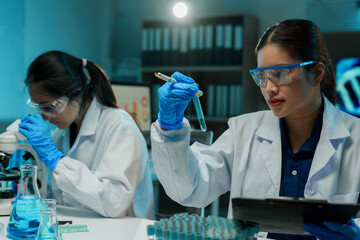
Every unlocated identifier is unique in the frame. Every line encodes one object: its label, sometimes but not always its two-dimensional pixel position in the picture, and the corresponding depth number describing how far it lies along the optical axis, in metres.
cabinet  3.66
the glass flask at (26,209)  1.27
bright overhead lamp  3.44
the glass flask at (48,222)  1.09
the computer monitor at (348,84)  3.43
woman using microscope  1.64
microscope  1.58
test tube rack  0.93
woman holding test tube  1.36
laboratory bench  1.33
